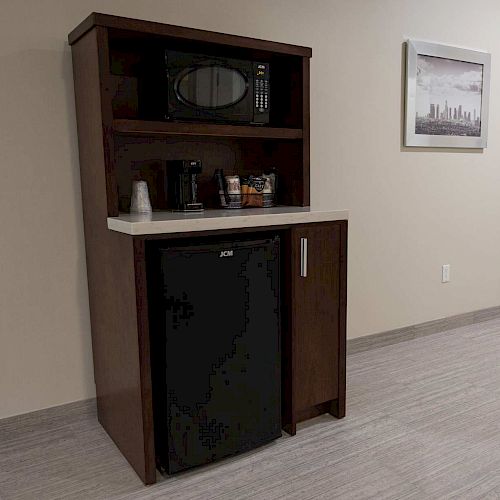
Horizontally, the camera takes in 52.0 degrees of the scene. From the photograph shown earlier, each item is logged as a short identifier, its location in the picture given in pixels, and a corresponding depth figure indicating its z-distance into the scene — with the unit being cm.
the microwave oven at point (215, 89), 202
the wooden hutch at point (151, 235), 181
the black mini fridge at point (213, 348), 176
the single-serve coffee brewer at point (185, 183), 217
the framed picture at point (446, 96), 310
